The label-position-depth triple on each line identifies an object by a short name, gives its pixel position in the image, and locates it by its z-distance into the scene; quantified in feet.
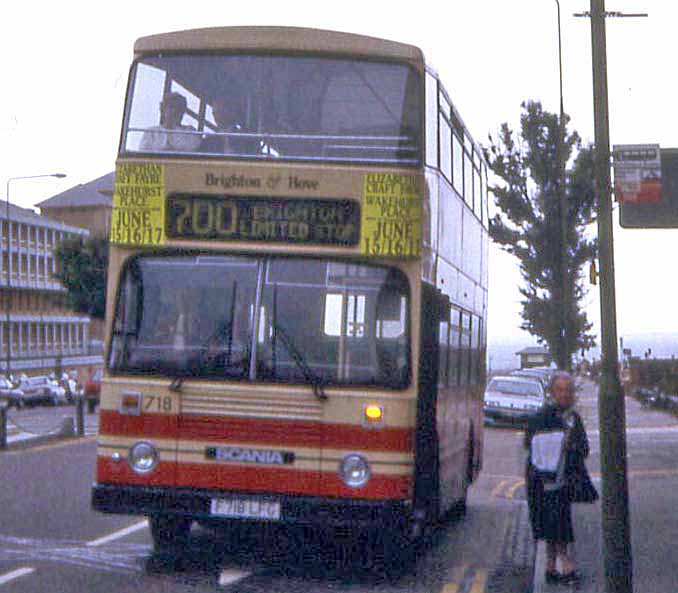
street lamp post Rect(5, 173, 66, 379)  230.89
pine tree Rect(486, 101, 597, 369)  236.63
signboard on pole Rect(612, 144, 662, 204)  35.35
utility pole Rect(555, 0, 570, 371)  145.79
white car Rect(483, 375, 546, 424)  144.36
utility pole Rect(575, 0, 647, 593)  33.19
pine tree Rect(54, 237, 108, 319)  327.06
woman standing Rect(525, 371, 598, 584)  39.60
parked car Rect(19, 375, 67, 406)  248.32
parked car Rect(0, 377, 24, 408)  242.37
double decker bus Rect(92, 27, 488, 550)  40.40
